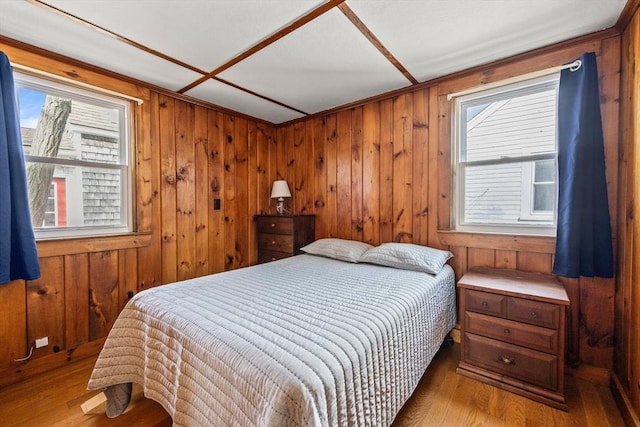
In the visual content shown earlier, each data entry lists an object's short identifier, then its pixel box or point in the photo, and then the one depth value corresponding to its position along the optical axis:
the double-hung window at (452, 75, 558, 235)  2.06
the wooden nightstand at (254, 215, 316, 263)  3.10
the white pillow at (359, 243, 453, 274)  2.14
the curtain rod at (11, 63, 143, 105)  1.90
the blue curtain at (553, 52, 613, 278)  1.74
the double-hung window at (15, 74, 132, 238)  2.04
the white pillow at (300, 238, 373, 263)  2.59
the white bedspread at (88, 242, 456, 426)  0.93
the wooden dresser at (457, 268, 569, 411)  1.63
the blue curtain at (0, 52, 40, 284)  1.73
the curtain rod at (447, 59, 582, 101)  1.82
